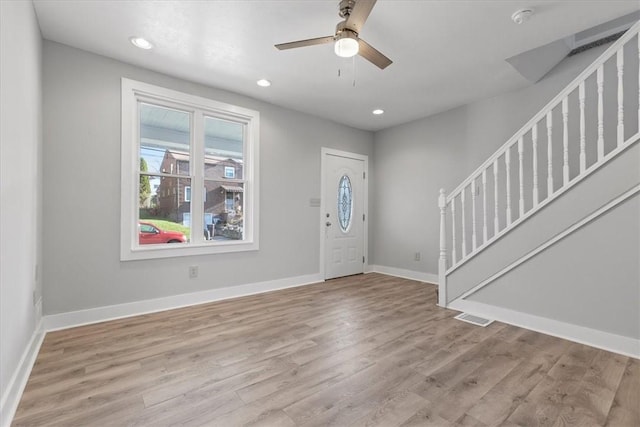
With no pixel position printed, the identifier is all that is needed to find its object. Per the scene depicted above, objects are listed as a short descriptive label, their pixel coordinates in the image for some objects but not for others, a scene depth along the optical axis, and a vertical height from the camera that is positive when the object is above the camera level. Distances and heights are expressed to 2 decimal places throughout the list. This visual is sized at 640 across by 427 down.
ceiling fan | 1.94 +1.31
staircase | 2.37 +0.12
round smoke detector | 2.36 +1.62
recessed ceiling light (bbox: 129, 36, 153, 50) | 2.76 +1.62
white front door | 5.05 +0.00
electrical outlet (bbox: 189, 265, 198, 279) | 3.60 -0.71
